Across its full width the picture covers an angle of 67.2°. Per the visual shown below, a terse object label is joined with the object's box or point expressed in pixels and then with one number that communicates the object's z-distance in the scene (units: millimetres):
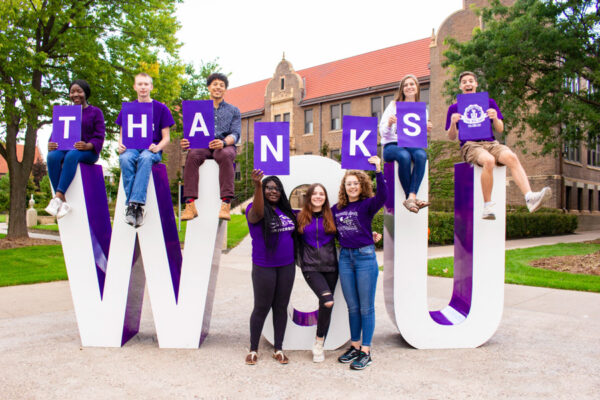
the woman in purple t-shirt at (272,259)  4266
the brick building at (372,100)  25547
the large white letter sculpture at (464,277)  4801
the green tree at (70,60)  12203
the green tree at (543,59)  13570
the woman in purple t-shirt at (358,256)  4285
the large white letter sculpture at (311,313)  4758
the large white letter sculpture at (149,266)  4852
